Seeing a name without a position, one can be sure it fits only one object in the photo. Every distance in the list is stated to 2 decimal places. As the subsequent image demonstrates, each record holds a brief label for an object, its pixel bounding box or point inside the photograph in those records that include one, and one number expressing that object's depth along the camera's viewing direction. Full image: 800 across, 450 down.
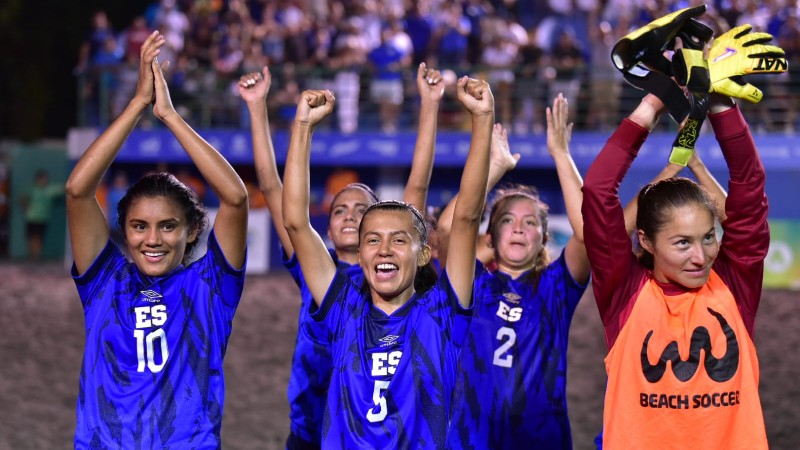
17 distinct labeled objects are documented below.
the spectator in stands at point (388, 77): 15.10
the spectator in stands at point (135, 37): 16.92
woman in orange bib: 3.34
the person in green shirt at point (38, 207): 18.83
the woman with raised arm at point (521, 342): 4.38
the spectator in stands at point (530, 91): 14.62
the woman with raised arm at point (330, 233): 4.39
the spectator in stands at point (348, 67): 15.38
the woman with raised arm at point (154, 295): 3.69
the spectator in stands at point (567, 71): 14.60
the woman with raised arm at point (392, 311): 3.57
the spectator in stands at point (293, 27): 16.00
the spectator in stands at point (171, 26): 16.62
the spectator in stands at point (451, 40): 15.35
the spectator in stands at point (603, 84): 14.48
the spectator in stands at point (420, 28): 15.62
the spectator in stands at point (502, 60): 14.66
